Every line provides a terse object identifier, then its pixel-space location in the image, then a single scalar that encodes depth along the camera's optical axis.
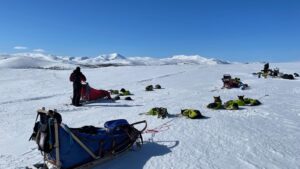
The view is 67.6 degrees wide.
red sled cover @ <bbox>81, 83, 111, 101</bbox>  10.05
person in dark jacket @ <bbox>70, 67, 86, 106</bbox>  9.50
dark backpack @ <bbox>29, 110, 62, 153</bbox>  3.84
